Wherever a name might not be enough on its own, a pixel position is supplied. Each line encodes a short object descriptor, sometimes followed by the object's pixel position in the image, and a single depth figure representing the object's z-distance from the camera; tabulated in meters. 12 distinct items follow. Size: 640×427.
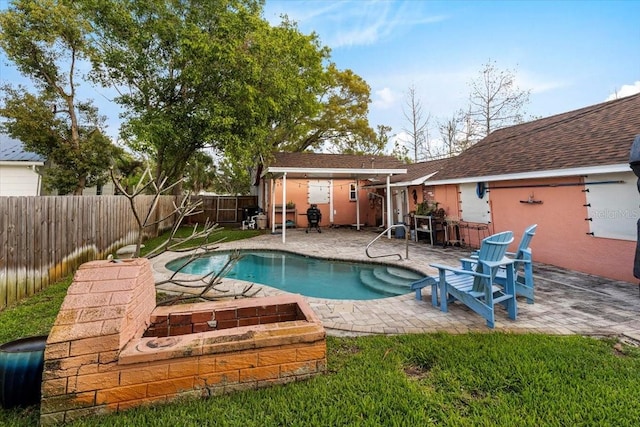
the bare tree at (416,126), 19.72
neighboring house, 11.73
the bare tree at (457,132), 18.06
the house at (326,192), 13.96
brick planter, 1.87
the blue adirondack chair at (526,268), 4.16
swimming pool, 5.86
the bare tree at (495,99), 15.95
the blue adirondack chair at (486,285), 3.40
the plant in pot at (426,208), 10.23
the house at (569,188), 5.43
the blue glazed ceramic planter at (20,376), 1.96
